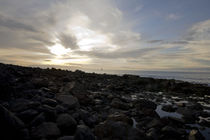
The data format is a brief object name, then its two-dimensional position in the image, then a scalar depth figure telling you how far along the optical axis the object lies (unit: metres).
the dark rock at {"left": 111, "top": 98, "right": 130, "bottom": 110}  6.98
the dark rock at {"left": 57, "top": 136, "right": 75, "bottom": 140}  3.09
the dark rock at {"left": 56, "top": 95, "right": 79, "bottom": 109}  5.32
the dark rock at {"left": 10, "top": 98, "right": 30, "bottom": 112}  3.92
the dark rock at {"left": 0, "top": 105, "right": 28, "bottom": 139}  2.64
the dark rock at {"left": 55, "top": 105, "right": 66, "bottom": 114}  4.43
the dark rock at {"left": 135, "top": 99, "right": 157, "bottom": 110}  6.96
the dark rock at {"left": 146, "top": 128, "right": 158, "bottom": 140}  3.87
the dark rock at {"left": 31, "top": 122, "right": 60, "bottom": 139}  3.17
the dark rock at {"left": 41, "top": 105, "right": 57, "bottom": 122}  3.86
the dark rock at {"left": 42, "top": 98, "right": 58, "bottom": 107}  4.85
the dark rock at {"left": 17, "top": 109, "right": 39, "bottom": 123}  3.61
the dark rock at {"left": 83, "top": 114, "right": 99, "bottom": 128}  4.57
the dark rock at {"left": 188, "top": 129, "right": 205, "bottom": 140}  3.84
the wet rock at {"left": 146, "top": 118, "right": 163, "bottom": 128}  4.70
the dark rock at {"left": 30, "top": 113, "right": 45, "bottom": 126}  3.48
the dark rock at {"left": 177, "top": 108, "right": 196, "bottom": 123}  5.81
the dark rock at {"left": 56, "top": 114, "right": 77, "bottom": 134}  3.68
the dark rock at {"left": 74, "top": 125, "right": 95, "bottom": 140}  3.00
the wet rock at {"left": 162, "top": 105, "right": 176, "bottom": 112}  7.28
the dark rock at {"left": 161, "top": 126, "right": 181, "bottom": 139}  4.18
